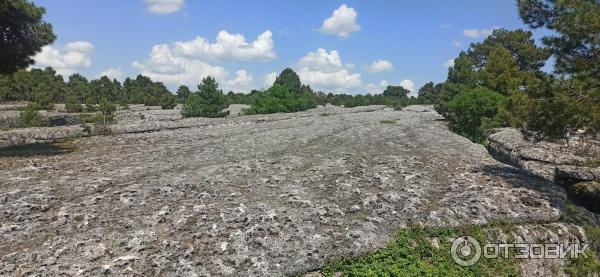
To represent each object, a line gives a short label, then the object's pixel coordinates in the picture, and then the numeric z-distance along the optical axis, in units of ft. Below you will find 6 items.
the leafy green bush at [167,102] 362.61
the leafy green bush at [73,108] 282.56
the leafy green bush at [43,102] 292.61
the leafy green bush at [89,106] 290.15
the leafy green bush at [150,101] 415.58
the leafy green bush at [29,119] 197.50
